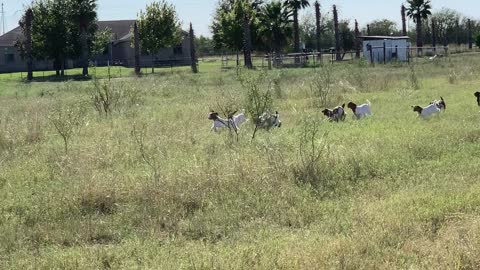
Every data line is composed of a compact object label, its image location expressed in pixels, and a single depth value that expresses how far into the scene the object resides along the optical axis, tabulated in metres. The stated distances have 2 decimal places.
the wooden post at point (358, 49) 54.36
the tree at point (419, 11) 64.61
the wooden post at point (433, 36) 72.25
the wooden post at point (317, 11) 64.74
